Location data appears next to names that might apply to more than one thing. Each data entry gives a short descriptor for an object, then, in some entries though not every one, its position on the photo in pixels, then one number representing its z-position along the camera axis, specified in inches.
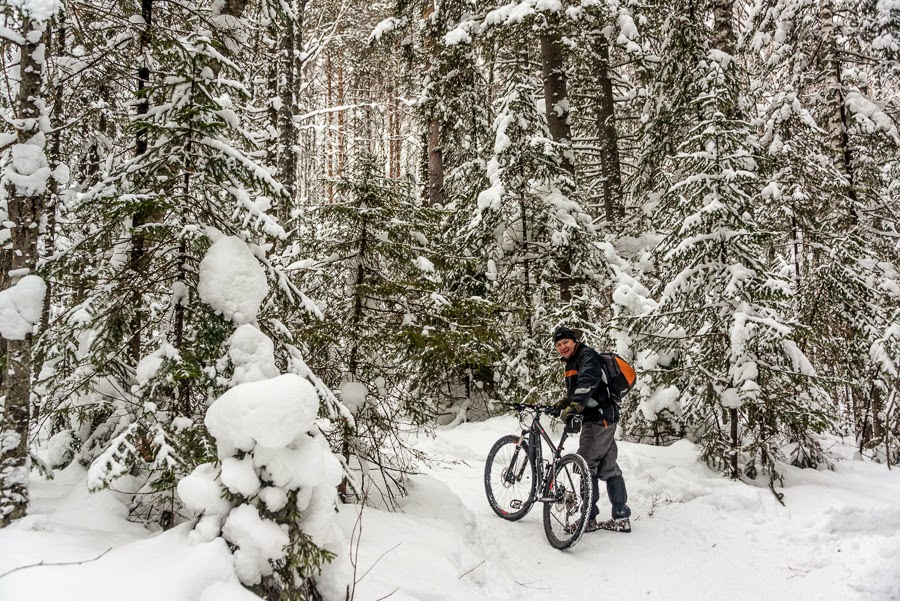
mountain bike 232.7
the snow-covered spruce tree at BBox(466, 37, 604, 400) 384.8
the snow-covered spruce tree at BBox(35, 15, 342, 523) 151.4
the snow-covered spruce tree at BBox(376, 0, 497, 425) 232.7
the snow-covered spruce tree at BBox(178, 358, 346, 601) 108.6
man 241.1
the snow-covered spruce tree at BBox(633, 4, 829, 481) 270.8
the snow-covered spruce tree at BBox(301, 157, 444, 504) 219.9
